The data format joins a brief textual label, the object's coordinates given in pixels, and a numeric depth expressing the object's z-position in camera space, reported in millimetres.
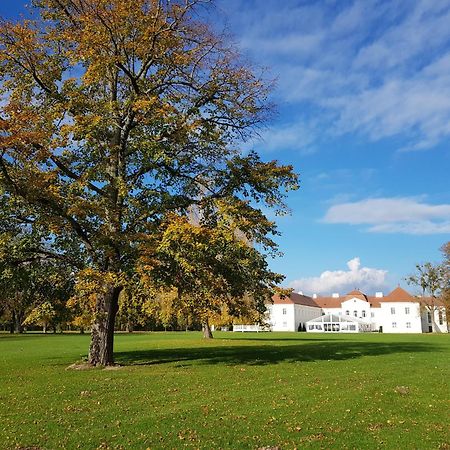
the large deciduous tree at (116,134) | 18156
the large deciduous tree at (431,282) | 85062
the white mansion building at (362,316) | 105438
